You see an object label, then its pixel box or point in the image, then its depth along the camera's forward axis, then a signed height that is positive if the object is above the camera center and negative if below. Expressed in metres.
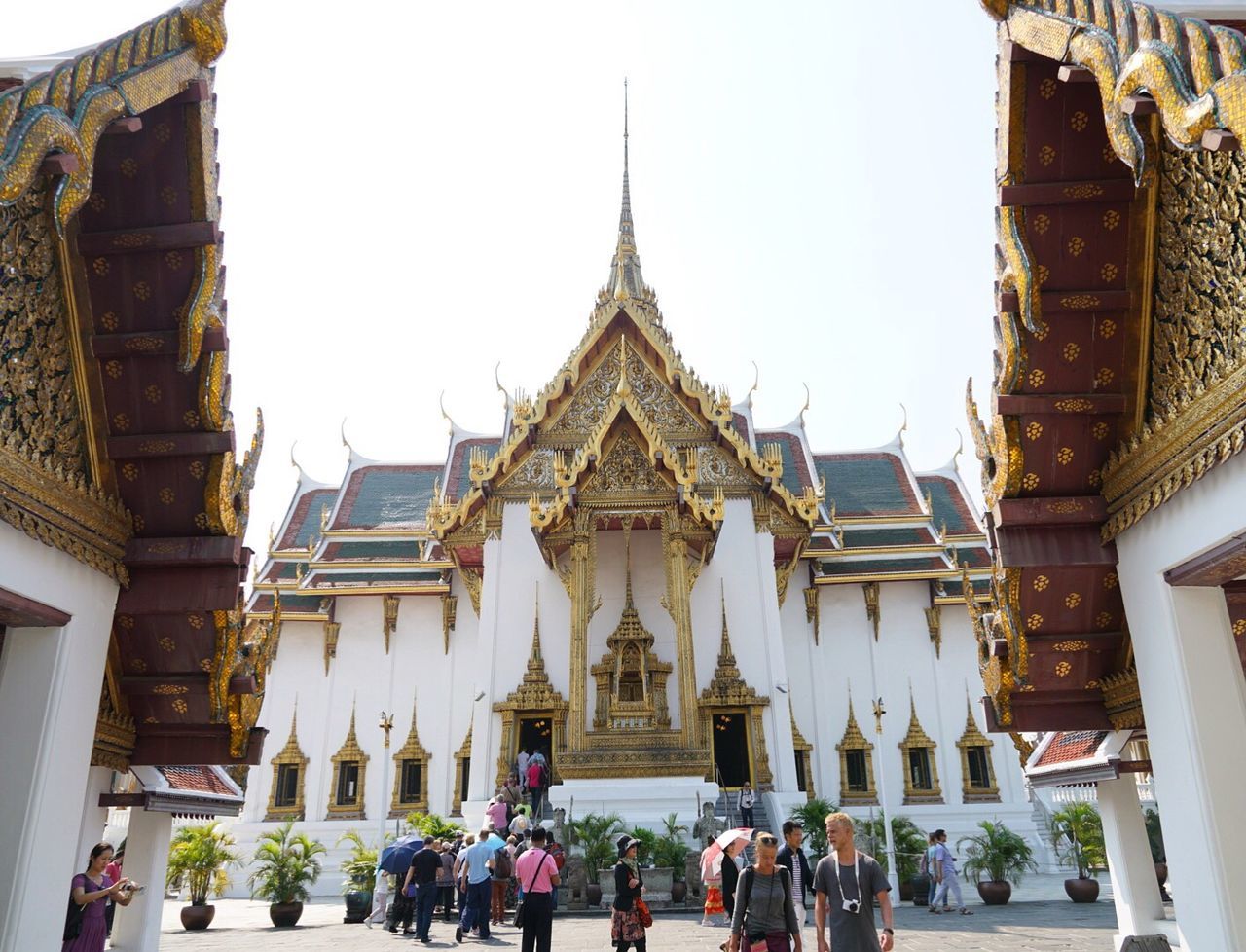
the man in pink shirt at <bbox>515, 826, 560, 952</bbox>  5.44 -0.24
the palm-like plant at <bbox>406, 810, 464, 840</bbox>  11.42 +0.26
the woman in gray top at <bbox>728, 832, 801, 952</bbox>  3.92 -0.22
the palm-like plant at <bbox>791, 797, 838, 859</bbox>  11.26 +0.30
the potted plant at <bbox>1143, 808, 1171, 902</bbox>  15.92 +0.20
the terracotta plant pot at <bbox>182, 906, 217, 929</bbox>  10.07 -0.62
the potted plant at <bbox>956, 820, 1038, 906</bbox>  10.92 -0.14
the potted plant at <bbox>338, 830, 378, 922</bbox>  10.70 -0.34
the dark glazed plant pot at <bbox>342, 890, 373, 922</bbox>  10.69 -0.58
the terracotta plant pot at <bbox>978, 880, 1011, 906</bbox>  10.91 -0.46
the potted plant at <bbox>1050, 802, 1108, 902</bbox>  10.70 +0.03
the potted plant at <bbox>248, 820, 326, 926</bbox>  10.19 -0.30
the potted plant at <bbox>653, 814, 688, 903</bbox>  10.13 -0.10
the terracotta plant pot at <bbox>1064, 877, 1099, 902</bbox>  10.65 -0.43
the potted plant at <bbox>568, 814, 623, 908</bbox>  10.23 +0.04
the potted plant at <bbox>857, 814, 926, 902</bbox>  11.48 +0.03
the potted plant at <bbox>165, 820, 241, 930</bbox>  10.15 -0.17
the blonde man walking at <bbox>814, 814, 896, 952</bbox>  3.62 -0.16
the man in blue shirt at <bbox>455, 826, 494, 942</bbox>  7.83 -0.27
